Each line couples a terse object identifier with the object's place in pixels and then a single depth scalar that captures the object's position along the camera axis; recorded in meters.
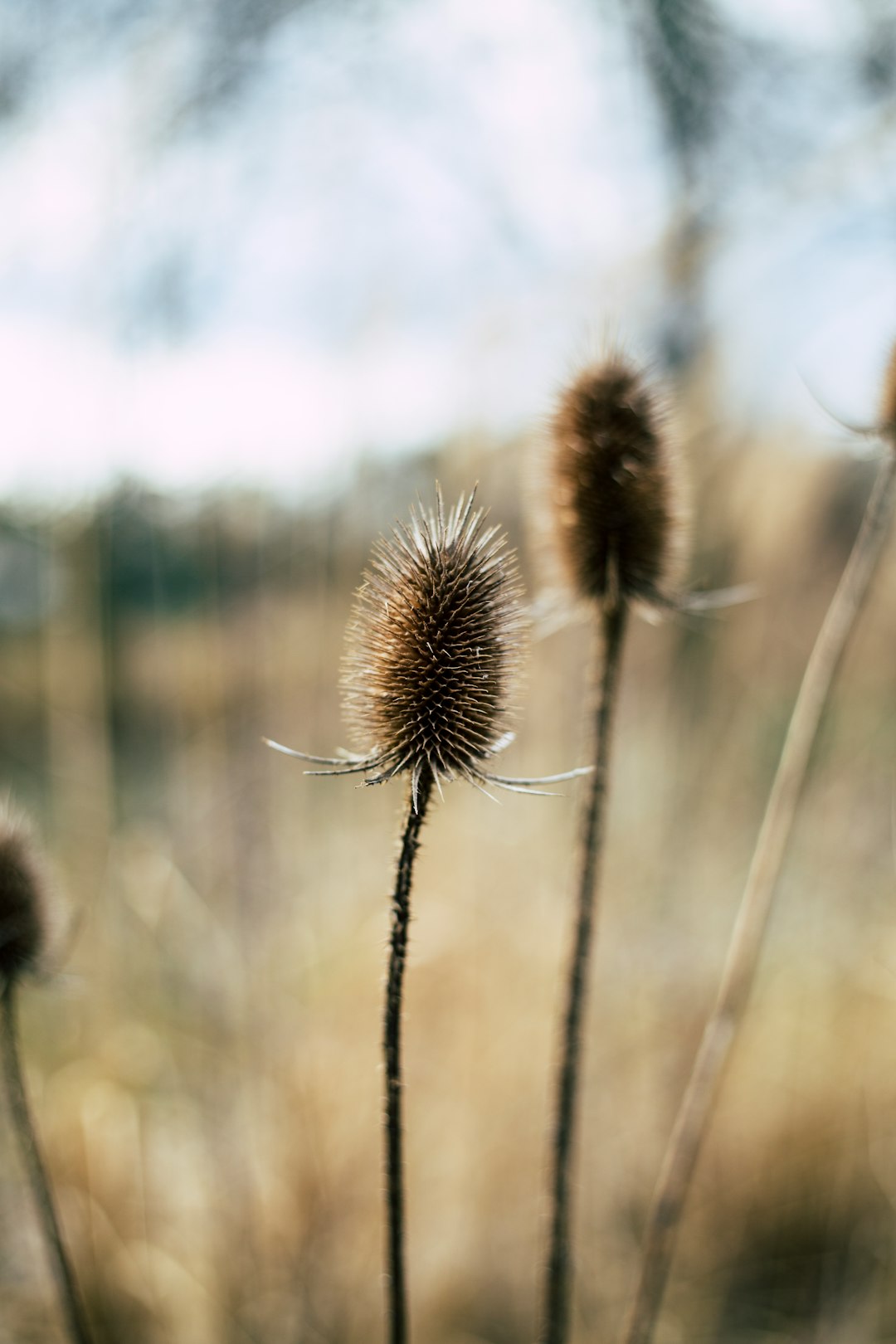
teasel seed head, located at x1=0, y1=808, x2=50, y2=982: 0.50
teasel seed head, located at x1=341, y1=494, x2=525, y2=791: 0.43
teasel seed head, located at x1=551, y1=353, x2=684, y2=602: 0.50
